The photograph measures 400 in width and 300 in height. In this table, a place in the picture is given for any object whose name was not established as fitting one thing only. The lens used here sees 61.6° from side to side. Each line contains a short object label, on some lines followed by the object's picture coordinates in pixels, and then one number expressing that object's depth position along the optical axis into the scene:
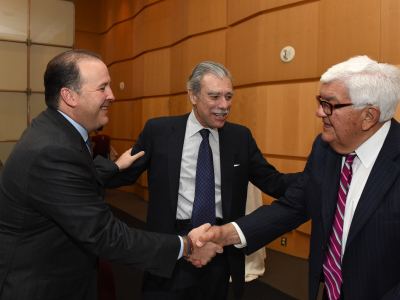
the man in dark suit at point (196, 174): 1.85
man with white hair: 1.25
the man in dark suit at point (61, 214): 1.30
